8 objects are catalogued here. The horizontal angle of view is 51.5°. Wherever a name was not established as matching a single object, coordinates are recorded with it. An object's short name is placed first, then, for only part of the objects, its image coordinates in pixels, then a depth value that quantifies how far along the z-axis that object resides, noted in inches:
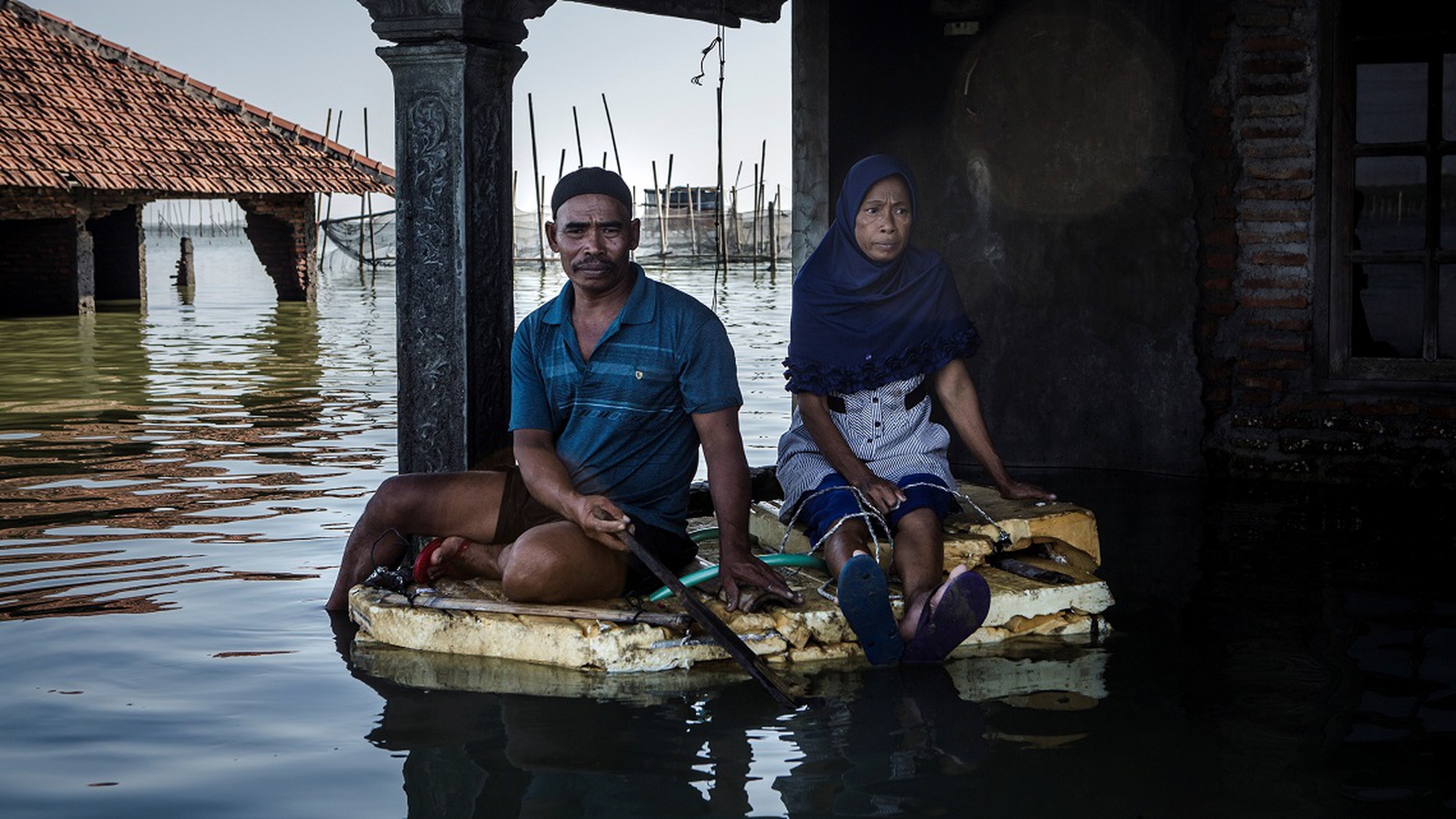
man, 165.3
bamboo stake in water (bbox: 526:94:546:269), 1275.3
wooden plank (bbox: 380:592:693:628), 166.6
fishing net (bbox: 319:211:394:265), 1354.6
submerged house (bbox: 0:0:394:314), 754.2
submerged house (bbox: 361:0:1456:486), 271.9
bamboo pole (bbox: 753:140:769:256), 1507.1
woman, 182.2
